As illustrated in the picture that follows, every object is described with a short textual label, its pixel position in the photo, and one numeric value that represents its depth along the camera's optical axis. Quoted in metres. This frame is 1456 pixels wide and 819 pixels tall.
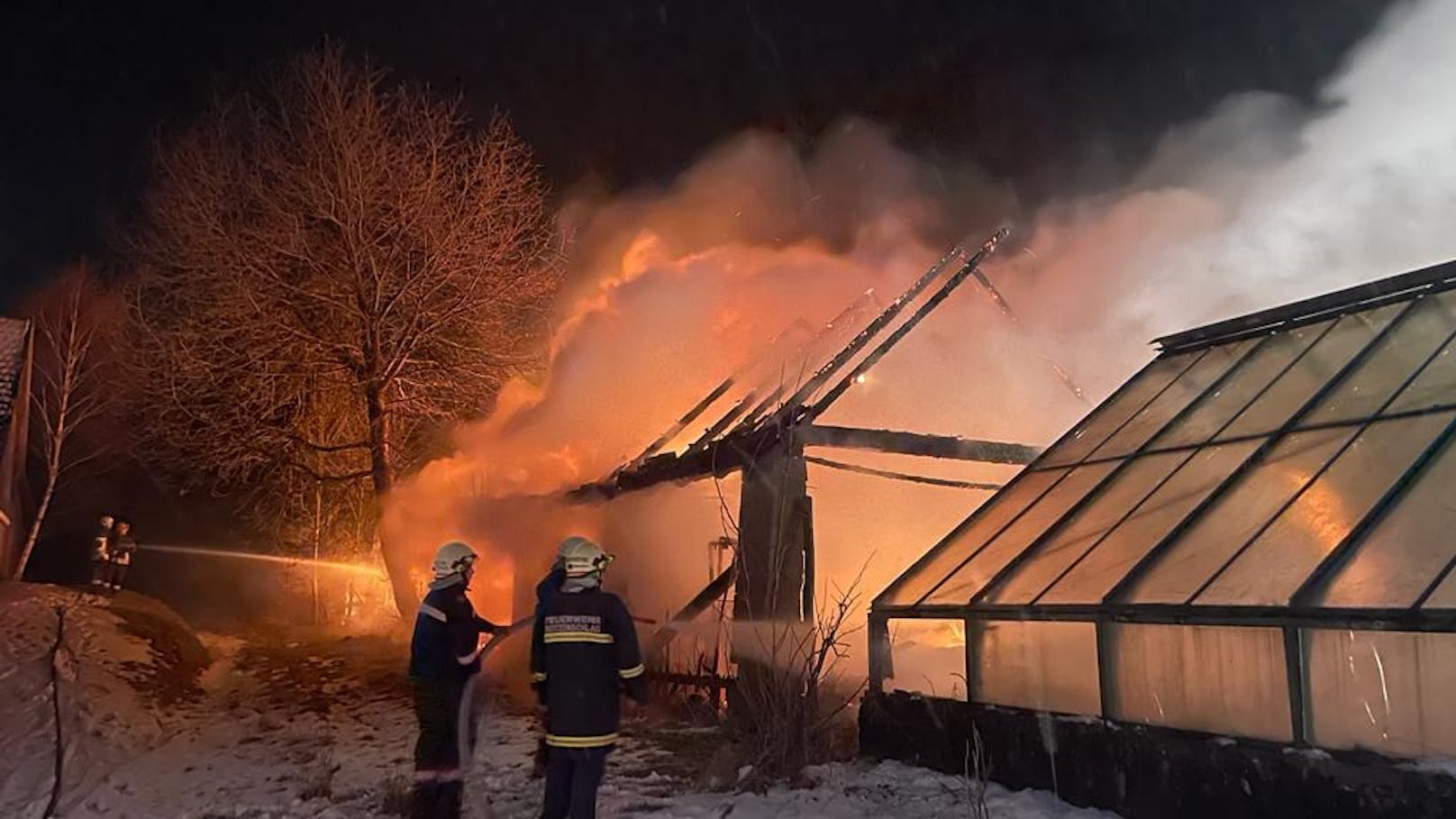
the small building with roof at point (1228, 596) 5.89
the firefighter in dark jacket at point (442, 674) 7.01
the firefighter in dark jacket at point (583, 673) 5.77
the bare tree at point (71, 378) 27.12
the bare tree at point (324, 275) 20.20
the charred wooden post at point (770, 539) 10.95
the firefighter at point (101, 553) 19.34
